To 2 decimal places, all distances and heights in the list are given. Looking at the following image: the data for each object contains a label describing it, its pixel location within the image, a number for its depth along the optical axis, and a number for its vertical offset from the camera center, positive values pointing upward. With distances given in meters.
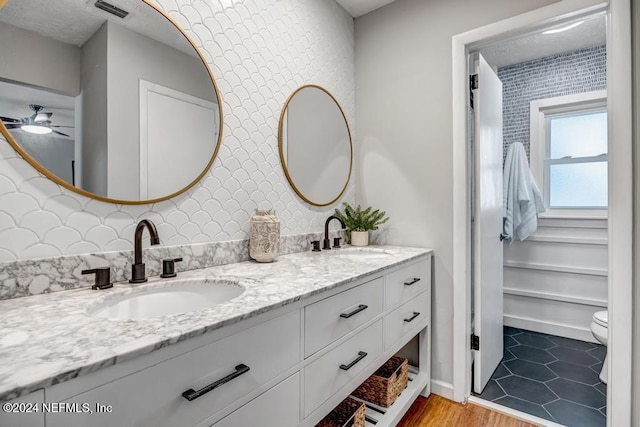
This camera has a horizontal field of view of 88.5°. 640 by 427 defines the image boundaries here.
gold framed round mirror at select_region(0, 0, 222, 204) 0.98 +0.40
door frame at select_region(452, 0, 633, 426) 1.52 +0.09
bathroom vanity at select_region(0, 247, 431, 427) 0.56 -0.31
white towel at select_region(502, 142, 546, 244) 2.92 +0.13
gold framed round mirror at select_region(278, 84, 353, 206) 1.89 +0.42
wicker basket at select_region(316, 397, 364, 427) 1.43 -0.92
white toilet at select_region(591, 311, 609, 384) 2.06 -0.78
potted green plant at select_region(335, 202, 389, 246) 2.20 -0.07
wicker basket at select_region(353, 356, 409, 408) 1.69 -0.92
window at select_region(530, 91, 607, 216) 2.98 +0.55
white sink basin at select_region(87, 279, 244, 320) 1.01 -0.29
